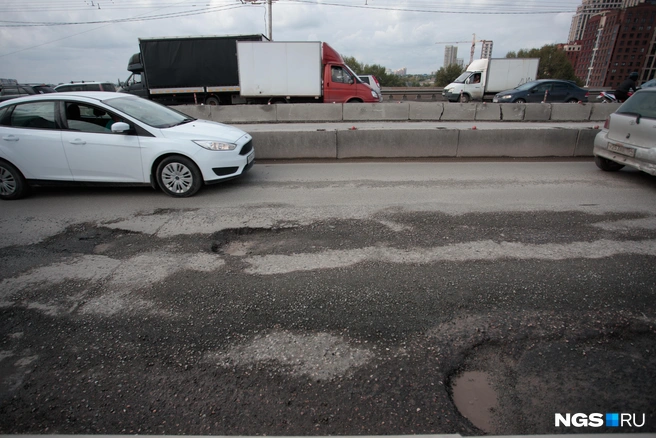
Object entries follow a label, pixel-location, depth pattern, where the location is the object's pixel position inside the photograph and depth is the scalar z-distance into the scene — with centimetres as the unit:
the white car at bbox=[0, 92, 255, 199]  607
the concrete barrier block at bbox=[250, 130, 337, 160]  945
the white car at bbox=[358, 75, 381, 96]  2534
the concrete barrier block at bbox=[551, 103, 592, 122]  1420
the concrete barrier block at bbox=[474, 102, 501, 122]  1431
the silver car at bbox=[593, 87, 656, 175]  639
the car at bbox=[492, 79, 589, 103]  2078
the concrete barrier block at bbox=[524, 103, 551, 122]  1403
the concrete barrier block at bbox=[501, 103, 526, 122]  1407
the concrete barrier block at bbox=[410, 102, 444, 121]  1488
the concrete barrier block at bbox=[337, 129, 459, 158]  944
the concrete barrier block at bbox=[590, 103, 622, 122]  1455
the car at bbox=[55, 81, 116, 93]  2184
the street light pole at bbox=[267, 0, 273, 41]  3522
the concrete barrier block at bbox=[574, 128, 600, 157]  935
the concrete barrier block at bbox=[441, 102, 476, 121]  1459
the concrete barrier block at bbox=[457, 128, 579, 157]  942
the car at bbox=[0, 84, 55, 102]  2728
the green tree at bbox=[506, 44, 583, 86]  8869
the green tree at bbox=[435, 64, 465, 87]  8460
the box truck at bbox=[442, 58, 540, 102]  2495
